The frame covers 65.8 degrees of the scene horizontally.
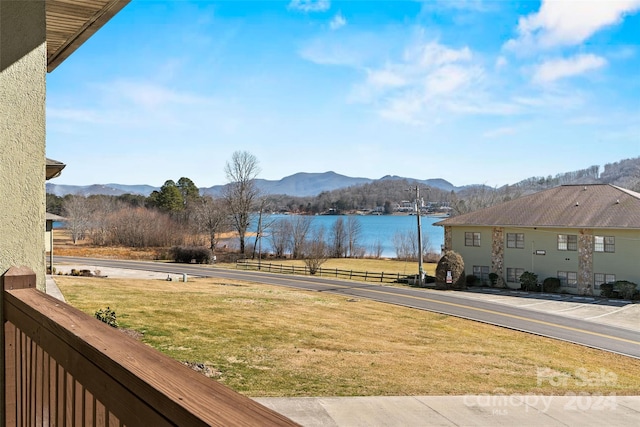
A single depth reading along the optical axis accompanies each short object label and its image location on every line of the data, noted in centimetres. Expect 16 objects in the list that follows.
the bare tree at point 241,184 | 6059
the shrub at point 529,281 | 3142
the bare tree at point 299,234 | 5999
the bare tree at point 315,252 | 4225
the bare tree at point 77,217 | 6481
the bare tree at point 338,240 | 6481
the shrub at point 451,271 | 3219
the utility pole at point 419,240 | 3372
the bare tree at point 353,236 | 6556
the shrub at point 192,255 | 4953
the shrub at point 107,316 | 1161
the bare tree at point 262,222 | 5766
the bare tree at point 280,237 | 6107
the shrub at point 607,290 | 2883
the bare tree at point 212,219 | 5572
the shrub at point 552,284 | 3089
